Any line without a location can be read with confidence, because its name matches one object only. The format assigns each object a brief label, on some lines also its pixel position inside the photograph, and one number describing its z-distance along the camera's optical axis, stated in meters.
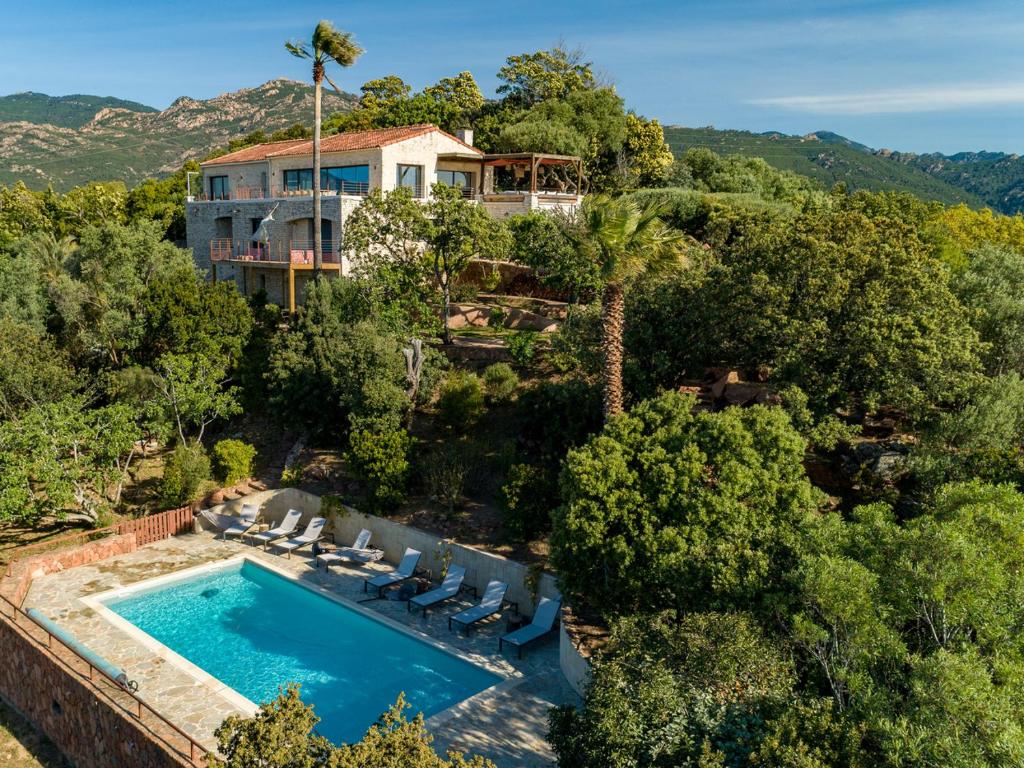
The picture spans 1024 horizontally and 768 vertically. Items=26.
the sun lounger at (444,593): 18.53
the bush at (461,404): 24.55
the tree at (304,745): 8.87
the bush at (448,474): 21.85
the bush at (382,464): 22.03
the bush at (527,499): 19.52
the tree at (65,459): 21.12
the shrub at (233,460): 25.23
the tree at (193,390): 26.06
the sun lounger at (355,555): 20.93
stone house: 35.69
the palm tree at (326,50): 29.56
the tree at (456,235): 28.48
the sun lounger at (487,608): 17.64
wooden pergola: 38.62
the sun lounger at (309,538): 22.22
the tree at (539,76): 53.00
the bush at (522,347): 26.30
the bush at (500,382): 25.55
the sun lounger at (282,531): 22.73
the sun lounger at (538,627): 16.64
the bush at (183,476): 24.03
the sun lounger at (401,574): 19.55
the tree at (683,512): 13.61
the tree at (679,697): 9.94
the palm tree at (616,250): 17.03
